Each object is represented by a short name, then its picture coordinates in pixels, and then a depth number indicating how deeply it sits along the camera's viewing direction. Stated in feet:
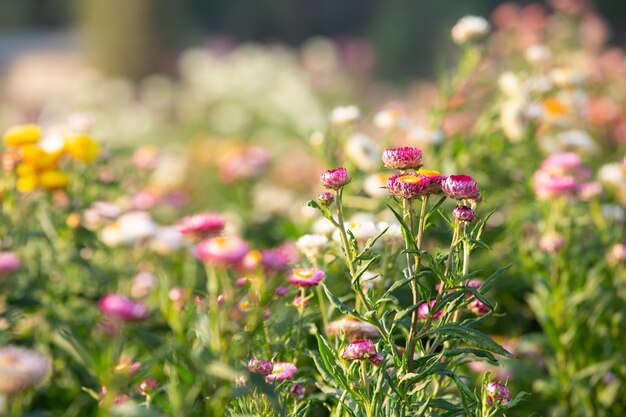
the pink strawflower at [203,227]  6.21
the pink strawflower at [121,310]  6.12
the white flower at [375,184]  8.02
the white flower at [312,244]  6.72
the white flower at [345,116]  8.12
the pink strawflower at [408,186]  6.10
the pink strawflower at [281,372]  6.21
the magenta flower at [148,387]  6.29
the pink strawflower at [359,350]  6.11
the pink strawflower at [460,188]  6.08
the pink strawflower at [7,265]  7.12
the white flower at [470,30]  8.49
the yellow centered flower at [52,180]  7.71
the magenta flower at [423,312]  6.42
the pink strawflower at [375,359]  6.16
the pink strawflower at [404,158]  6.22
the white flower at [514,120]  8.32
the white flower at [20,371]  5.64
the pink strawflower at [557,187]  7.66
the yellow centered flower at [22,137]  7.83
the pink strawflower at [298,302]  6.55
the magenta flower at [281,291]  6.46
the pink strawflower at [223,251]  5.90
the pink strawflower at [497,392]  6.19
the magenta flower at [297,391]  6.33
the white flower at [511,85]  8.58
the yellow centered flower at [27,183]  7.66
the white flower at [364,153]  8.05
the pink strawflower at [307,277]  6.39
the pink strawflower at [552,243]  7.67
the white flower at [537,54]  9.45
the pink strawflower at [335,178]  6.16
